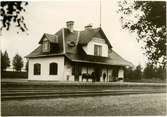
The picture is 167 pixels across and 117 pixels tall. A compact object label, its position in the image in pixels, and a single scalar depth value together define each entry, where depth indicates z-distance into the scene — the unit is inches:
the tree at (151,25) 391.2
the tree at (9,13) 224.2
